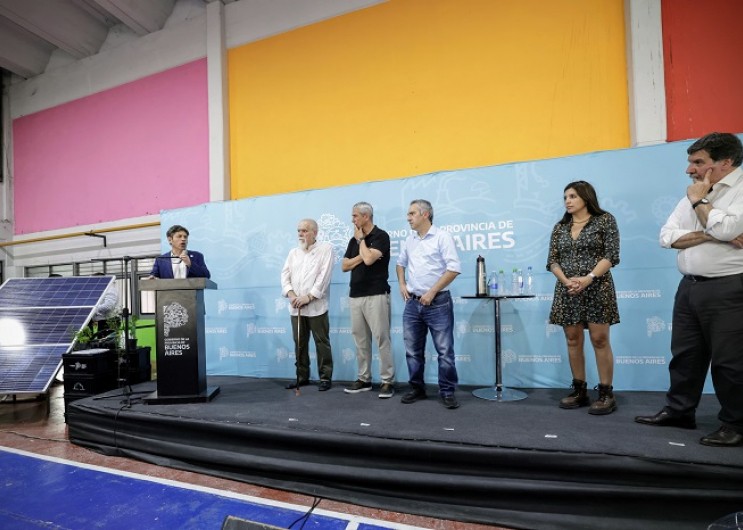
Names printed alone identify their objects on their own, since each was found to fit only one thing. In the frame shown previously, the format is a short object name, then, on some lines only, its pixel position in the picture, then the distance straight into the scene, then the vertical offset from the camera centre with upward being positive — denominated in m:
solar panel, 3.44 -0.43
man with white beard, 3.41 -0.21
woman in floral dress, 2.38 -0.12
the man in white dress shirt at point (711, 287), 1.80 -0.13
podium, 2.95 -0.50
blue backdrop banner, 3.07 +0.08
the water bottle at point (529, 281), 3.29 -0.13
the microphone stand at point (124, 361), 2.79 -0.78
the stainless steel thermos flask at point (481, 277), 3.08 -0.08
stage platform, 1.69 -0.99
